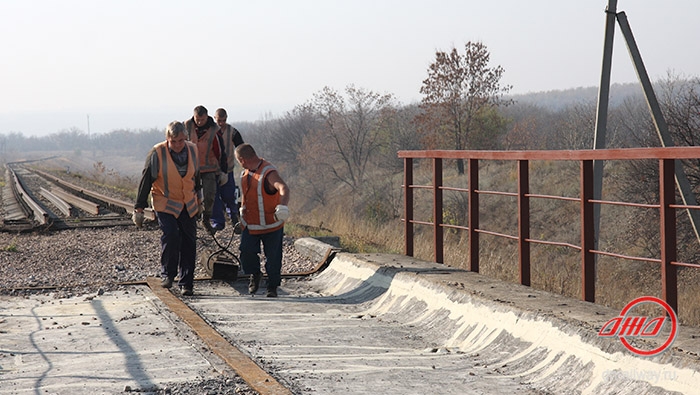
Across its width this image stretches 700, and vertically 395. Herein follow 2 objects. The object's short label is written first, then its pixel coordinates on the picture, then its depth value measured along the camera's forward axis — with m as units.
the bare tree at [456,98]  53.53
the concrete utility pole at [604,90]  15.53
